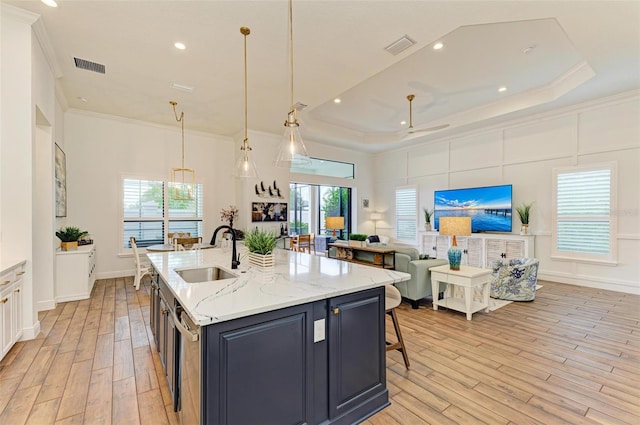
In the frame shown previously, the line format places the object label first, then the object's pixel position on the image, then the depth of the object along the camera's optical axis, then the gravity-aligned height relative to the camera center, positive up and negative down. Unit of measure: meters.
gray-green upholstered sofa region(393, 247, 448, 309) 4.23 -0.96
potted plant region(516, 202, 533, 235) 6.06 -0.18
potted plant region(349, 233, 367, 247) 5.20 -0.59
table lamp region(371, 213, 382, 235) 9.41 -0.31
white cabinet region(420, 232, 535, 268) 6.02 -0.84
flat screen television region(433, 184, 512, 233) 6.46 +0.10
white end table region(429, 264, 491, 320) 3.83 -1.04
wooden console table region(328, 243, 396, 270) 4.49 -0.77
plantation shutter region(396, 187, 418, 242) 8.52 -0.13
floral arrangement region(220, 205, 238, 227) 7.23 -0.12
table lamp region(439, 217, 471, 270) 3.96 -0.28
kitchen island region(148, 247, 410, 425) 1.44 -0.80
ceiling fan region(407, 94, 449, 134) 6.15 +2.08
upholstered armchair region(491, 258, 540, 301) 4.55 -1.13
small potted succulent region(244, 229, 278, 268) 2.34 -0.31
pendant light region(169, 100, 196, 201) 6.64 +0.65
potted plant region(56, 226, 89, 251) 4.62 -0.49
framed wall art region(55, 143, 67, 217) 4.65 +0.47
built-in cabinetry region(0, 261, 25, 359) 2.63 -0.95
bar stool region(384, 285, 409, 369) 2.55 -0.87
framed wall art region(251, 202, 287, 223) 7.08 -0.07
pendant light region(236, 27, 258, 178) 3.57 +0.56
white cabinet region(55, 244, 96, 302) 4.47 -1.06
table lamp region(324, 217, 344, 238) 6.45 -0.30
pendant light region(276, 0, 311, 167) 2.64 +0.59
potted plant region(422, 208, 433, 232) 7.89 -0.24
